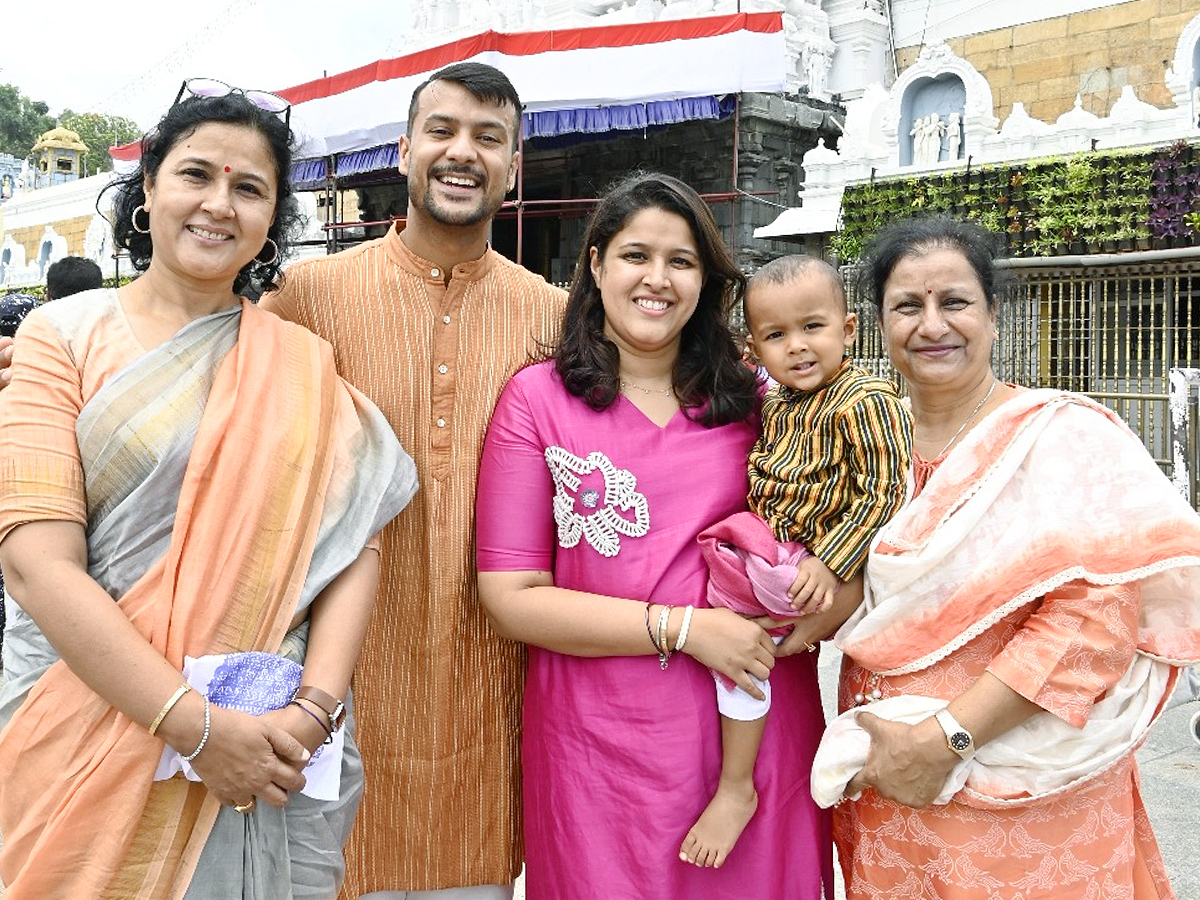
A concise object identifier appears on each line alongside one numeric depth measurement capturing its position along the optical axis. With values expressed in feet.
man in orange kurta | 7.27
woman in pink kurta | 6.42
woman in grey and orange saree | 5.22
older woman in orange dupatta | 5.87
